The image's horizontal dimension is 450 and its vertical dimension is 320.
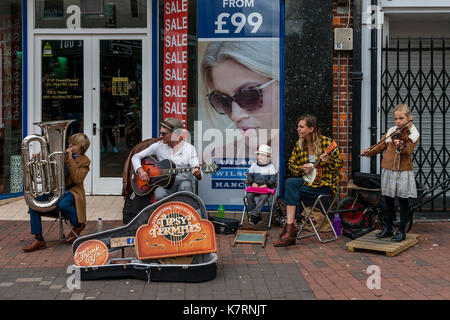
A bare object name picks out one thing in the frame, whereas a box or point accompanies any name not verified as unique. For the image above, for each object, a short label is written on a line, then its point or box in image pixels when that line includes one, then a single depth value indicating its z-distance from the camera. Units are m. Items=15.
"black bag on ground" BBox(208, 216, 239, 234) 7.73
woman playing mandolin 7.14
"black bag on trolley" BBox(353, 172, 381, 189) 7.62
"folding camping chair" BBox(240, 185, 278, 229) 7.81
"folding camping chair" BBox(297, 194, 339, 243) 7.31
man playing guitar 7.42
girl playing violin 6.91
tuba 6.67
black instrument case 5.62
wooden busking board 6.70
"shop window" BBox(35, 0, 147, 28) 9.80
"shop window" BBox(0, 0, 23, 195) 9.77
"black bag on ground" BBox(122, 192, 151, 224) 7.69
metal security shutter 8.59
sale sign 8.92
